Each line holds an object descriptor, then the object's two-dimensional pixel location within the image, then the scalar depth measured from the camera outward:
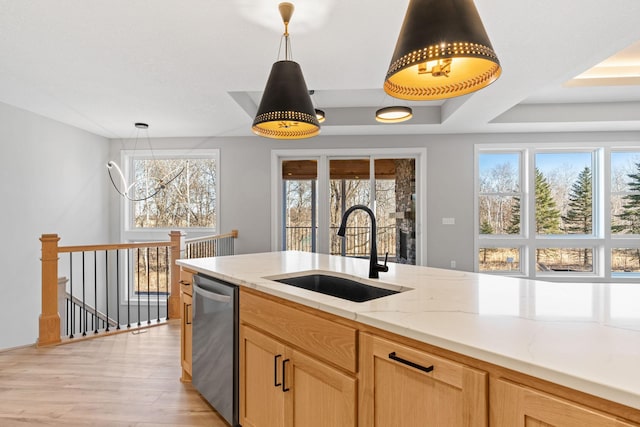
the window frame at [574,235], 4.89
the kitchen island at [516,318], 0.73
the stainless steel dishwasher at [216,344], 1.73
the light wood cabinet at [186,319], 2.19
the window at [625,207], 4.95
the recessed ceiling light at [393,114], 3.18
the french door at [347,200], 5.27
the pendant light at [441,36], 0.99
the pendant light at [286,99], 1.67
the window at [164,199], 5.39
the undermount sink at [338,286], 1.63
